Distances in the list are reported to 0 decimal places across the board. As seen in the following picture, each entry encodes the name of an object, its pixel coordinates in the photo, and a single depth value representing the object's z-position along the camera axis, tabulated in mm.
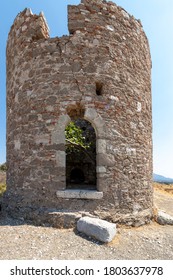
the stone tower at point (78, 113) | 5238
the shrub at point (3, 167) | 14867
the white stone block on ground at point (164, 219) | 6273
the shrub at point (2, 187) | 9767
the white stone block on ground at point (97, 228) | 4344
